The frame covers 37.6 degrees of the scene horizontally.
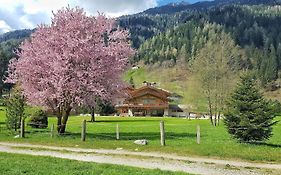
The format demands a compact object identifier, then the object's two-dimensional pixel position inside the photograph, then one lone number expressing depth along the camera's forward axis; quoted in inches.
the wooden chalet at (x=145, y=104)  5787.4
